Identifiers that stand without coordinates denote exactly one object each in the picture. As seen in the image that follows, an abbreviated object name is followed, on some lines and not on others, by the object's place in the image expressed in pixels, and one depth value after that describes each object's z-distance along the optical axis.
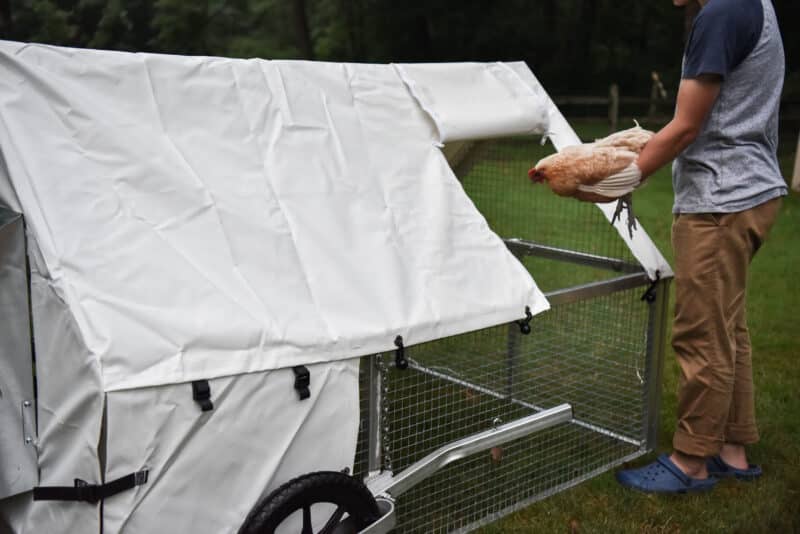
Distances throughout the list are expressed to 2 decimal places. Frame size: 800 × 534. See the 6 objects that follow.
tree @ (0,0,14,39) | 13.46
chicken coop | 2.05
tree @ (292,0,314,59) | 22.69
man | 2.92
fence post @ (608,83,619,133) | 15.42
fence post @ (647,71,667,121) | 15.96
